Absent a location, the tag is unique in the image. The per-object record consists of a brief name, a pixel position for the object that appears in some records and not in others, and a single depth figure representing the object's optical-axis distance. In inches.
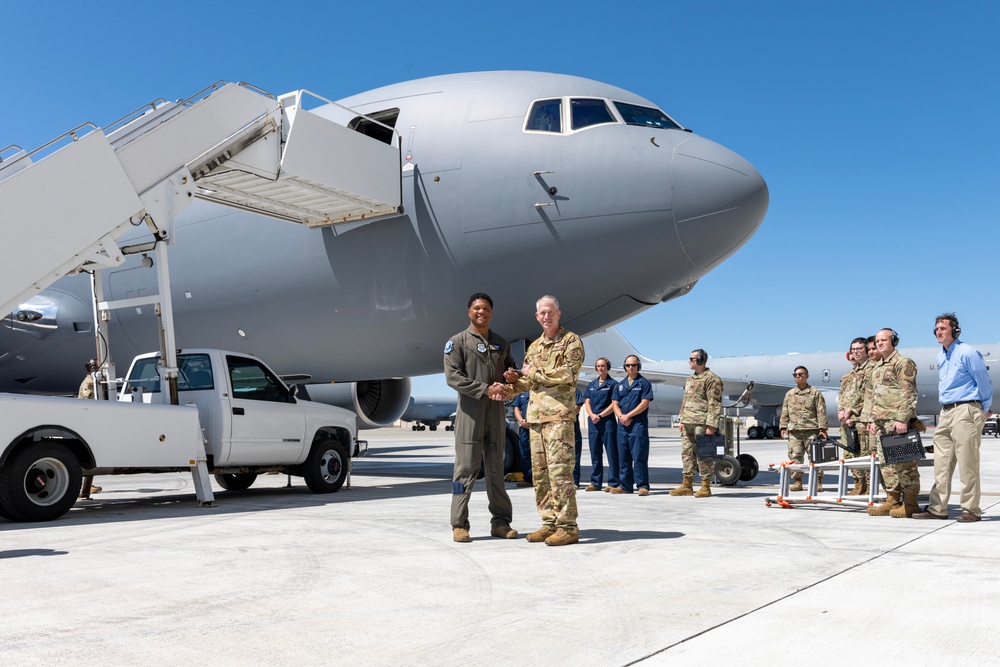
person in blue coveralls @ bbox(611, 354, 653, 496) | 406.9
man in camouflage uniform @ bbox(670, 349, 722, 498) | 393.1
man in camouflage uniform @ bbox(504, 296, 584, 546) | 237.6
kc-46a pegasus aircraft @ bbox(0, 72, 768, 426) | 387.5
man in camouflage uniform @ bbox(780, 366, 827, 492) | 428.1
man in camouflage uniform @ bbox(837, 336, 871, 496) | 380.5
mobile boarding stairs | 317.7
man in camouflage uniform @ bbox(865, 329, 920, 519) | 300.2
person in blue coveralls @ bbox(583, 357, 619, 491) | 431.2
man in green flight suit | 244.1
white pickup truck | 291.7
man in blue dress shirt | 285.0
